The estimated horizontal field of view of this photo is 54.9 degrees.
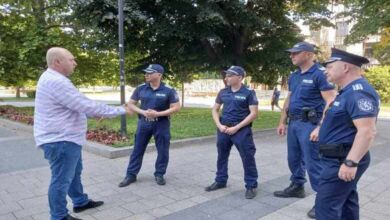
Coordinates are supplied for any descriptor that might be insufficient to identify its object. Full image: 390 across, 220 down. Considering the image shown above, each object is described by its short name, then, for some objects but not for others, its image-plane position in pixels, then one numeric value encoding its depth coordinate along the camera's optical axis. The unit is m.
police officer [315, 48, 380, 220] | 2.84
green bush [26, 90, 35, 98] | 40.03
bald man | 3.80
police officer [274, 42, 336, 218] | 4.47
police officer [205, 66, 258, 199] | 5.12
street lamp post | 8.36
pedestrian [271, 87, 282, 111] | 21.99
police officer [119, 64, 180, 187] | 5.55
